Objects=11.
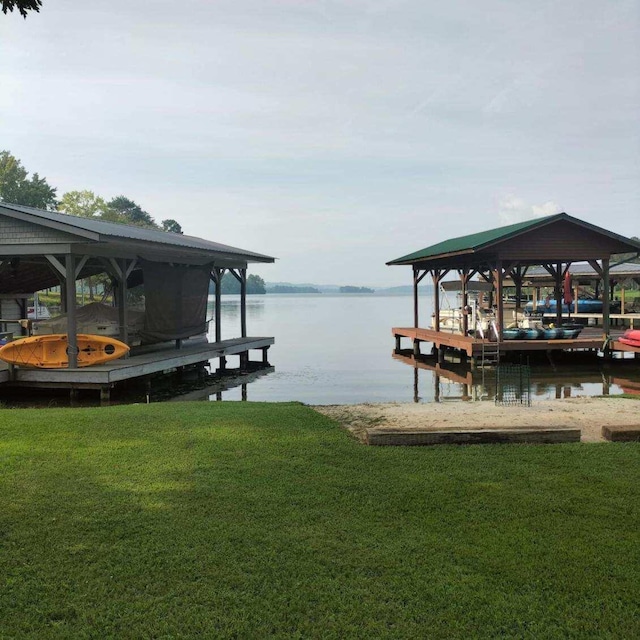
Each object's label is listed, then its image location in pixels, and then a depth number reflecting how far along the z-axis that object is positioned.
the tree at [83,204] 53.25
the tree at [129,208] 98.81
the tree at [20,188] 60.66
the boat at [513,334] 21.61
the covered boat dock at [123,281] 14.65
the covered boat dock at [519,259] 20.50
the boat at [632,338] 20.74
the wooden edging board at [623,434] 7.32
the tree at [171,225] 113.21
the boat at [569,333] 21.75
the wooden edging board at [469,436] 6.90
